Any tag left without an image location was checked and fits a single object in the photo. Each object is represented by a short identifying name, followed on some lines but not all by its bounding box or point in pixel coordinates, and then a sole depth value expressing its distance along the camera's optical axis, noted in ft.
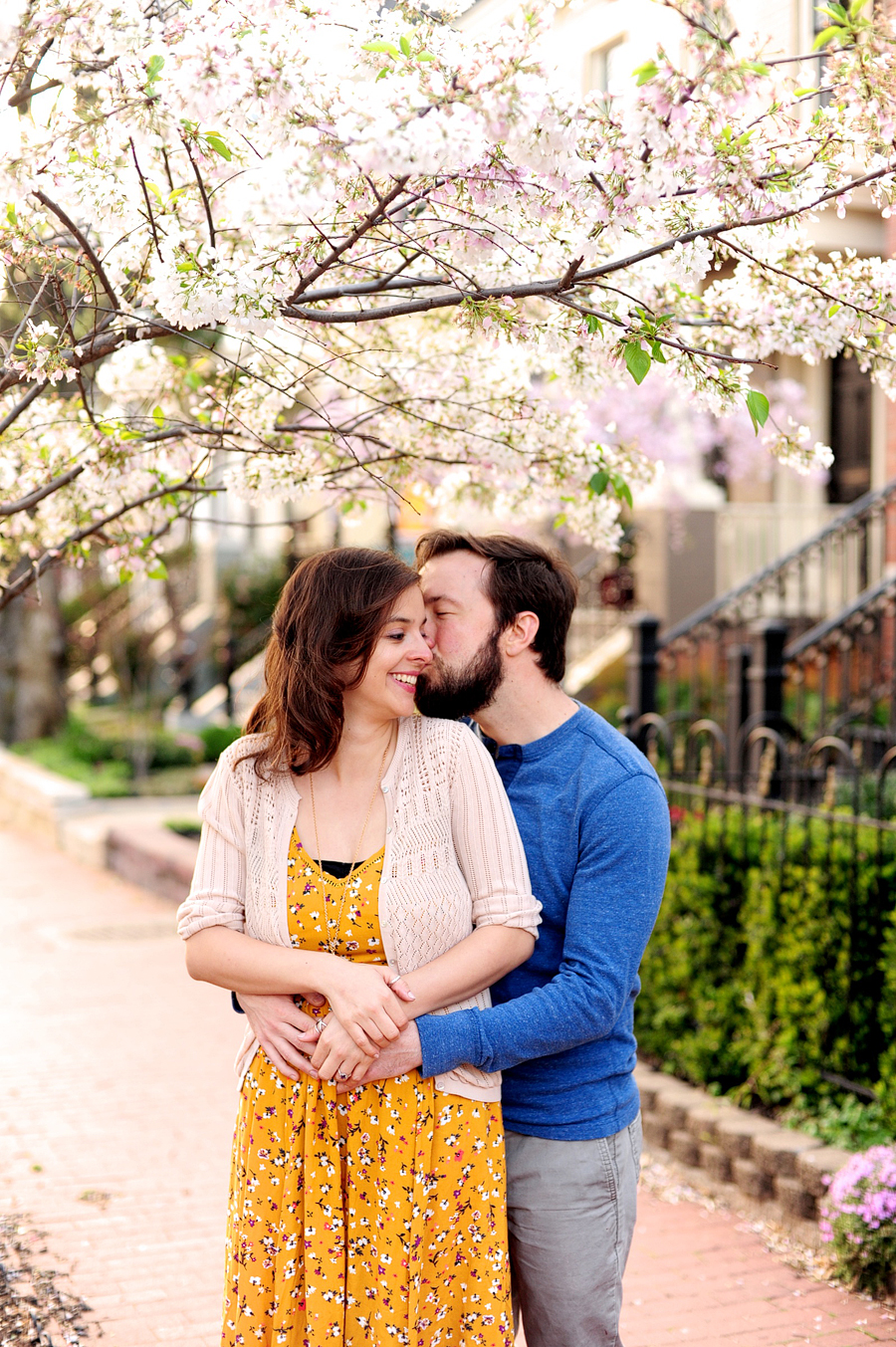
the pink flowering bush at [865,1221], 12.50
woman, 7.60
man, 7.61
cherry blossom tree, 7.00
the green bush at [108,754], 47.06
